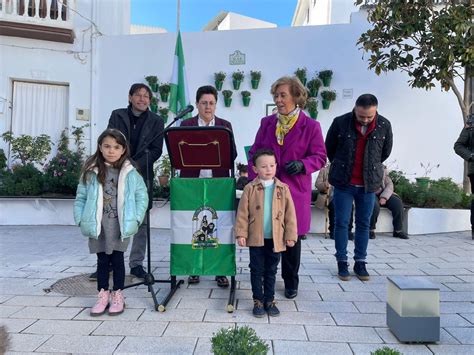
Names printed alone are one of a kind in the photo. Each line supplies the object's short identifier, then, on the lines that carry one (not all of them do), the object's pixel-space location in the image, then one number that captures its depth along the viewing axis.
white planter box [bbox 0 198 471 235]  6.57
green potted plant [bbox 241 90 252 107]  8.27
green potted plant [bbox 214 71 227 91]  8.38
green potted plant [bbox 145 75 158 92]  8.61
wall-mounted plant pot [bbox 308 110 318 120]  8.02
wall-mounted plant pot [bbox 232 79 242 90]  8.31
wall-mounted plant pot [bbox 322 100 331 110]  8.00
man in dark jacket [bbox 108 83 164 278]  3.74
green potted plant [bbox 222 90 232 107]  8.32
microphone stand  3.14
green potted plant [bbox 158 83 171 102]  8.60
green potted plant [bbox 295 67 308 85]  8.02
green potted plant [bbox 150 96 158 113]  8.60
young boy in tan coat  2.96
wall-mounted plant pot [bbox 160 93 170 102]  8.63
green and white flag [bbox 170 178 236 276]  3.26
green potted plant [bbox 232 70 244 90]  8.27
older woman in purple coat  3.24
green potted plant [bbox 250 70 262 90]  8.24
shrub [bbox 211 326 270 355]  1.82
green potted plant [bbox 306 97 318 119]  7.96
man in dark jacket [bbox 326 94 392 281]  3.79
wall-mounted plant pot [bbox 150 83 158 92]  8.63
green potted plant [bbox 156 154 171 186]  7.10
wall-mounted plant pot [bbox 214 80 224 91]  8.40
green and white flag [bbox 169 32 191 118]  7.95
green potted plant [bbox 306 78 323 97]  7.96
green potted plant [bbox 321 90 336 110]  7.91
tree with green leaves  6.06
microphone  3.21
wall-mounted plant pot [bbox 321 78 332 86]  7.99
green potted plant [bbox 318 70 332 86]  7.94
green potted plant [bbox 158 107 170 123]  8.64
